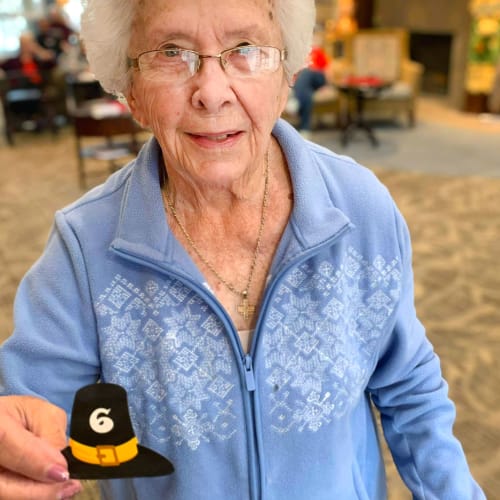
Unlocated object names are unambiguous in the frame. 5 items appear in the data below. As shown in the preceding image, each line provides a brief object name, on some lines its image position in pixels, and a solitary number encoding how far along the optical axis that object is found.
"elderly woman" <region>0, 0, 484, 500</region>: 0.91
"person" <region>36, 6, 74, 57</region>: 9.17
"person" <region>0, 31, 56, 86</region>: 7.95
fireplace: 9.38
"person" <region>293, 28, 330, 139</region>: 6.35
